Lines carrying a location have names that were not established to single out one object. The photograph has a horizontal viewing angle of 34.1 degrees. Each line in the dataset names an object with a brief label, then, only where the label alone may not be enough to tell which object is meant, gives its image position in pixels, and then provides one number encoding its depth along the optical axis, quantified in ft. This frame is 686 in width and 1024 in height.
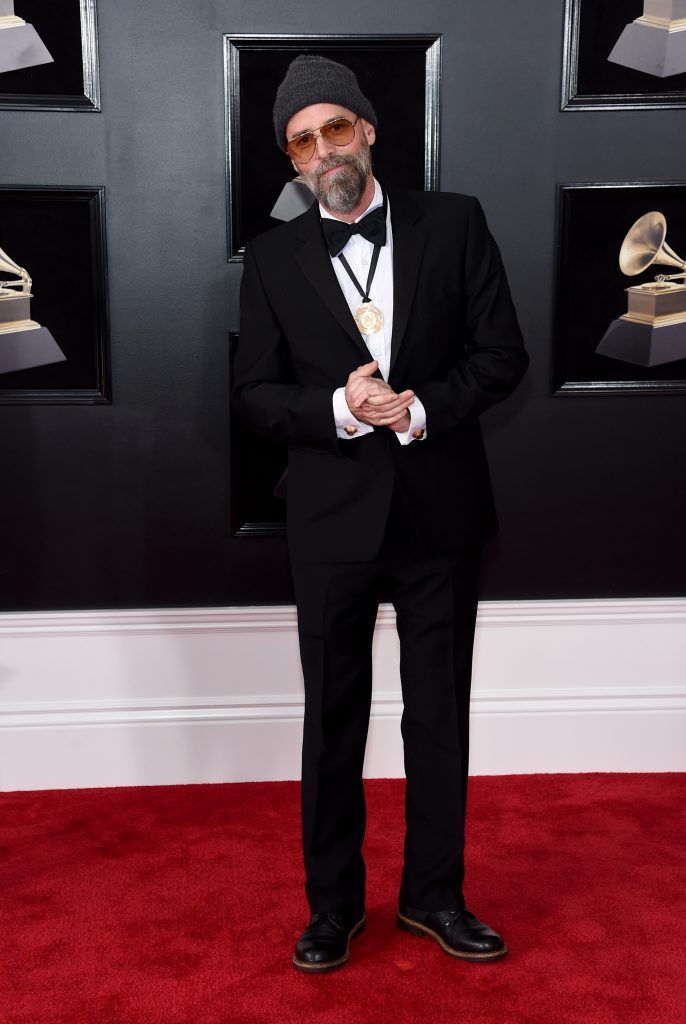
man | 8.25
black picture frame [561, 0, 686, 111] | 11.11
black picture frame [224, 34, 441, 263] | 11.00
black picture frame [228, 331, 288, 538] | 11.70
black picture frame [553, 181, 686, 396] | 11.42
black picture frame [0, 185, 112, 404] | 11.16
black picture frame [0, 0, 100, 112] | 10.84
